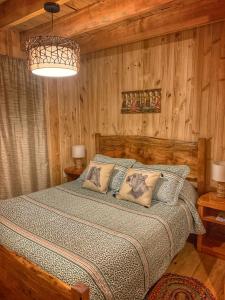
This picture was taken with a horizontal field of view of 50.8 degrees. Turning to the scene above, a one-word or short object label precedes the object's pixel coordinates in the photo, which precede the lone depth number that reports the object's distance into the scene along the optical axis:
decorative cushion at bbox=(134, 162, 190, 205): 2.37
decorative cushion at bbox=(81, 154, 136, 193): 2.74
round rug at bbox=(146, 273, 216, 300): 1.88
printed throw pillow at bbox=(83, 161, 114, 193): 2.68
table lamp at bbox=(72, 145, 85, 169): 3.57
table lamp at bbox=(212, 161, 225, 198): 2.32
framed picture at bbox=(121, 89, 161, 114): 2.96
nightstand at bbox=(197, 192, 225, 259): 2.33
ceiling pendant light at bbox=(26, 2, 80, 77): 1.71
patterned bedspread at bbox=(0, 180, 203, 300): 1.41
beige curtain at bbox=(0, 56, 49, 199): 3.04
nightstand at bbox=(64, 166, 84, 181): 3.48
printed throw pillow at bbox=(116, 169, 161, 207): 2.31
